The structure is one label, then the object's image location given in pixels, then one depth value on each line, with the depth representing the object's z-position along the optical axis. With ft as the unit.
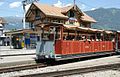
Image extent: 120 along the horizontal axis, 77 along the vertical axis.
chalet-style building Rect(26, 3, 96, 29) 192.85
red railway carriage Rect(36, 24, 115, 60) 66.44
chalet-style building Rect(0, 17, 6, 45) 252.50
